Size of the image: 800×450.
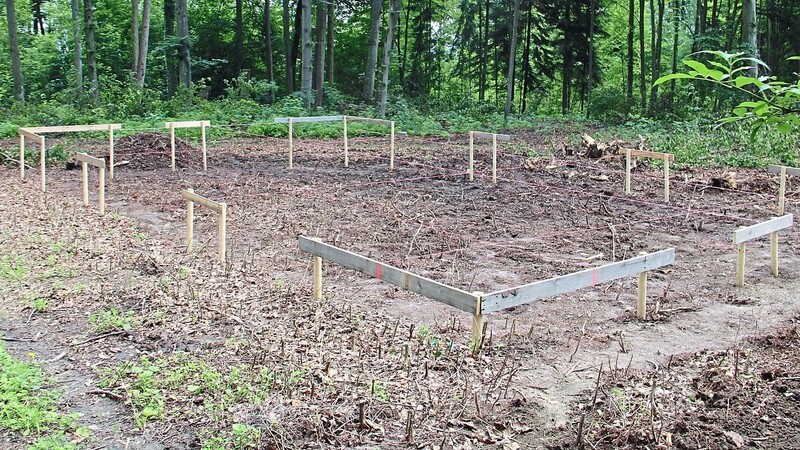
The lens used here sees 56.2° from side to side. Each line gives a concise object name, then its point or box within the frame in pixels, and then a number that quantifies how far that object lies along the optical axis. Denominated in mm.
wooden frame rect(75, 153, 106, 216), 10602
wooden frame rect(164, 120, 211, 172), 14473
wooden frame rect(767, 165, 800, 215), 11367
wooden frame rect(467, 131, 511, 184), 14371
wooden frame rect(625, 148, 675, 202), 12367
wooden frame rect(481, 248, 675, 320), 5516
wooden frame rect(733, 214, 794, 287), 7547
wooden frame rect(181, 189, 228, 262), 8172
